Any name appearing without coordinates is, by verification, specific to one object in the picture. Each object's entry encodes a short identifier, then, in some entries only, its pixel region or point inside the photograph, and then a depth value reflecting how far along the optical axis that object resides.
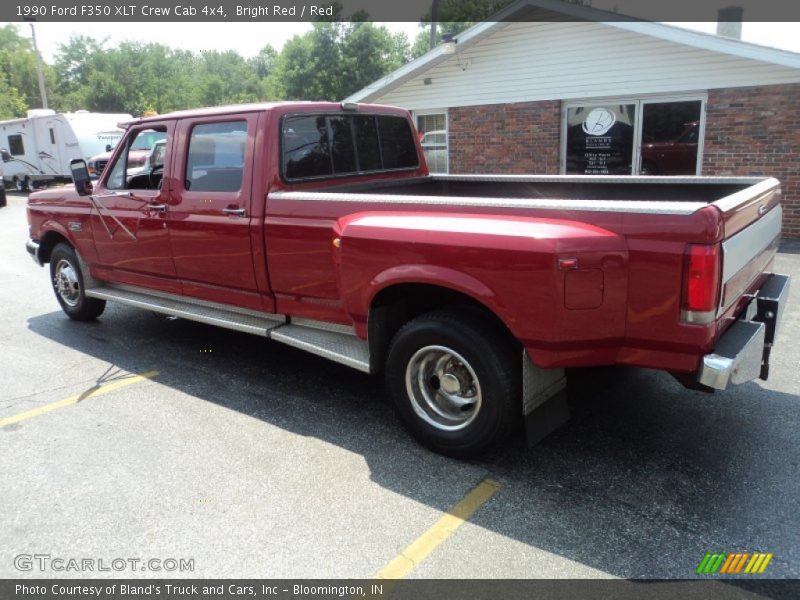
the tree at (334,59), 49.00
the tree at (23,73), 57.25
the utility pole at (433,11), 27.64
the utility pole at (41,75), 31.37
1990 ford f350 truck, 2.86
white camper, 22.83
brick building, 10.13
